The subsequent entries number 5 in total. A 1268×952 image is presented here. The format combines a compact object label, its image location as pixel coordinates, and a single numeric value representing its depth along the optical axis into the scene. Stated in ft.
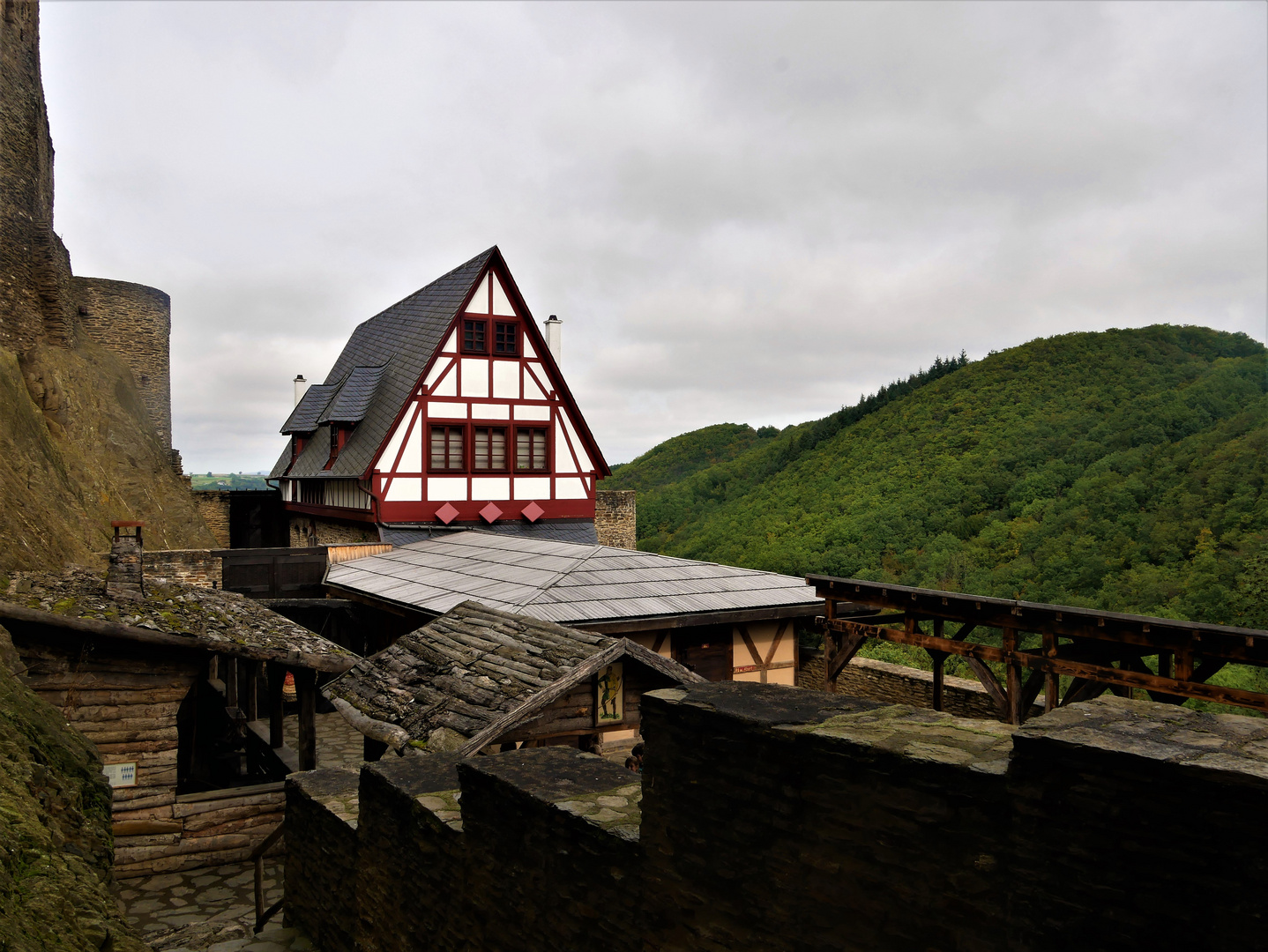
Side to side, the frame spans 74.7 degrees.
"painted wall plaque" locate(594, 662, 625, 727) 26.21
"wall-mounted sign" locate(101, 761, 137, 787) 28.50
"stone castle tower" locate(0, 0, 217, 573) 51.03
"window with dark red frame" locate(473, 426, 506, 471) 71.15
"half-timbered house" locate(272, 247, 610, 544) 67.87
